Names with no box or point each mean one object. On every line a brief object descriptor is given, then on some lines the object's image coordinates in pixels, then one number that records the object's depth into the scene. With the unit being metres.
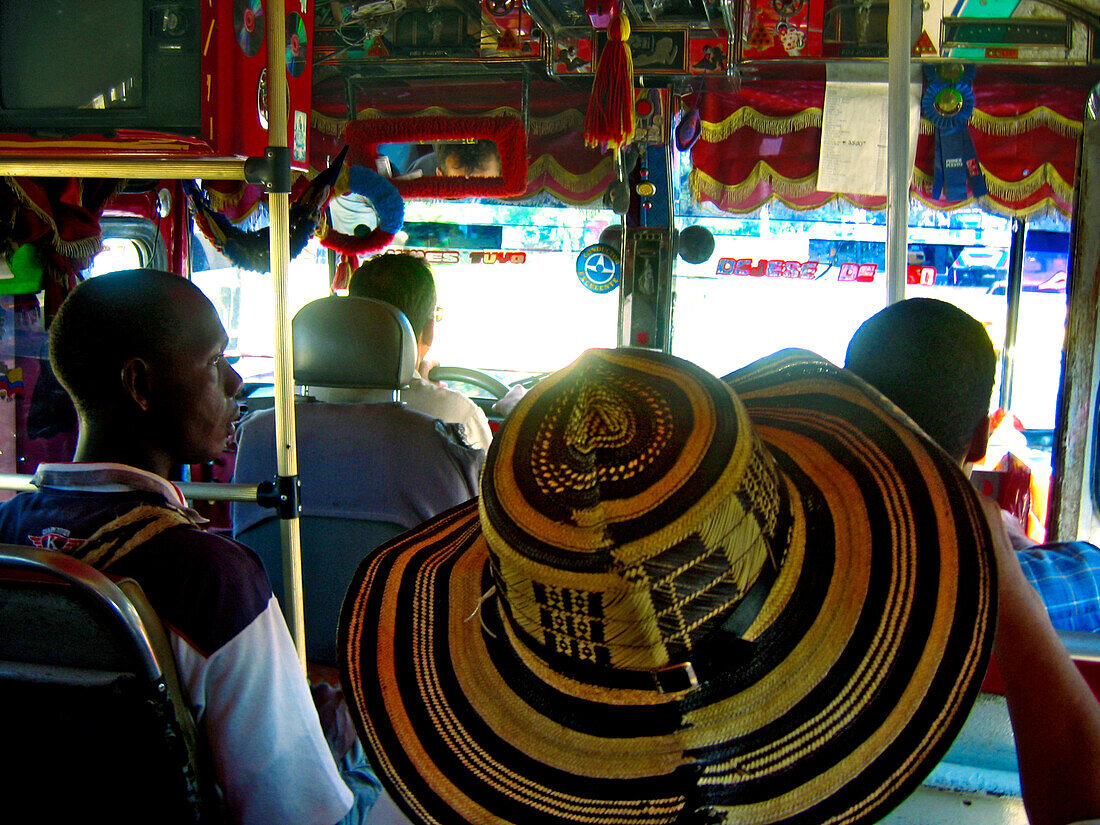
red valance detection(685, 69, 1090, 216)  4.02
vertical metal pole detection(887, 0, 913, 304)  1.71
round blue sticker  4.31
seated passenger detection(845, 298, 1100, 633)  1.59
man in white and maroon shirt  1.21
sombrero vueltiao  0.71
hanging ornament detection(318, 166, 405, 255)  4.18
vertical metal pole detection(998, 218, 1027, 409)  4.48
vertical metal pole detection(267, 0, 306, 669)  1.59
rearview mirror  4.52
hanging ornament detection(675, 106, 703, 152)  4.17
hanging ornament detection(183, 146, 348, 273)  3.22
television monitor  1.69
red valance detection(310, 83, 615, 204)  4.47
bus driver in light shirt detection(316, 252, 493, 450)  2.98
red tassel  2.78
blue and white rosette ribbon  3.93
